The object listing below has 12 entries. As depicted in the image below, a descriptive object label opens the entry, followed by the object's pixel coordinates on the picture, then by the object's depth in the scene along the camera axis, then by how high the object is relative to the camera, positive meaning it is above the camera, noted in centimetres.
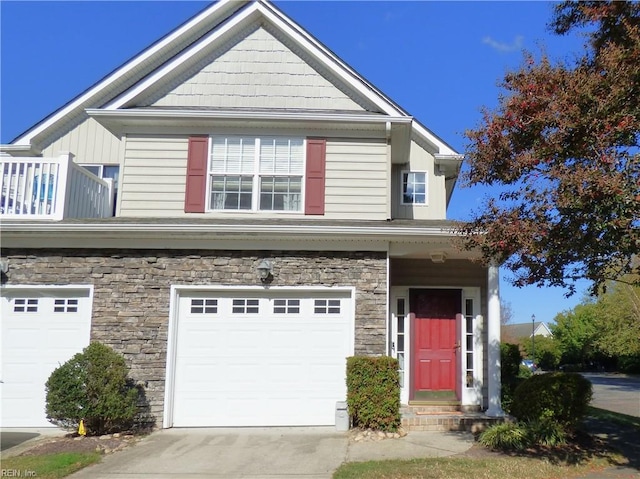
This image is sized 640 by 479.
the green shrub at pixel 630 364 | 3675 -222
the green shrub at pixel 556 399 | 818 -107
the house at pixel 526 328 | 6805 +9
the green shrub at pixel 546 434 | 773 -150
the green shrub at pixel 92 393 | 806 -114
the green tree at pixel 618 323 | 2985 +50
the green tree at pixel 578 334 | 4069 -26
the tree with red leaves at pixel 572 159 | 521 +181
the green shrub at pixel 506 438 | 758 -155
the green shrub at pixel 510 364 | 1248 -89
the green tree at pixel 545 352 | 4478 -189
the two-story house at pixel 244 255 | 928 +120
